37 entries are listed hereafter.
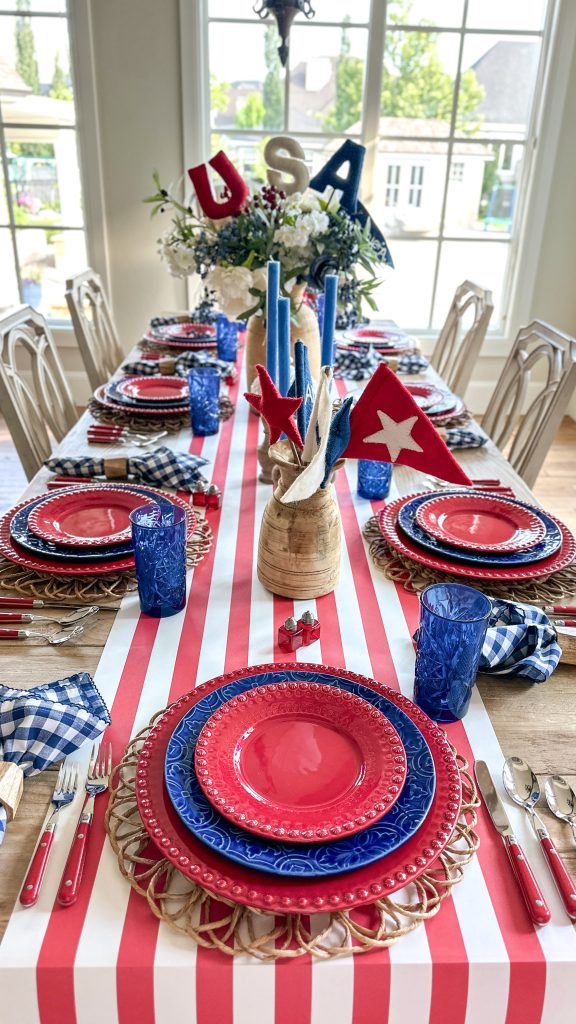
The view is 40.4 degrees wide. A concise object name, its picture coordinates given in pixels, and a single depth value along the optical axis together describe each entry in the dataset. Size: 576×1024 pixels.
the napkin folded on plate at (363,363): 2.12
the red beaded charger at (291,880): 0.60
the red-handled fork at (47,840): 0.64
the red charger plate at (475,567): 1.11
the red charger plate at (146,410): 1.76
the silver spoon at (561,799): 0.73
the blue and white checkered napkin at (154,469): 1.42
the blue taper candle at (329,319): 1.15
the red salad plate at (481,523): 1.18
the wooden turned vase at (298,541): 1.04
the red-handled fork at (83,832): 0.64
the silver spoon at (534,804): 0.64
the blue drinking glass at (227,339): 2.23
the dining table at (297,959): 0.59
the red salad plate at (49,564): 1.10
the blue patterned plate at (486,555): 1.13
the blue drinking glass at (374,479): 1.40
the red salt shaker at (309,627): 0.99
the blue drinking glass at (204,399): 1.65
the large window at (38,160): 3.47
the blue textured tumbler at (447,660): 0.83
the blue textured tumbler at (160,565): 1.02
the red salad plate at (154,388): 1.86
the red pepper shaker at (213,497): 1.37
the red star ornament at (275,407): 0.99
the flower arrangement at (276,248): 1.57
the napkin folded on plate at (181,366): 2.08
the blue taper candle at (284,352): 1.23
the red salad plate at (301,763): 0.67
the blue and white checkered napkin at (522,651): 0.91
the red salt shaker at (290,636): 0.97
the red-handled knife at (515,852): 0.63
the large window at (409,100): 3.47
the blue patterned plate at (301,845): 0.63
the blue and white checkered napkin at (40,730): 0.77
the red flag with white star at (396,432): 0.96
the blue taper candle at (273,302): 1.22
